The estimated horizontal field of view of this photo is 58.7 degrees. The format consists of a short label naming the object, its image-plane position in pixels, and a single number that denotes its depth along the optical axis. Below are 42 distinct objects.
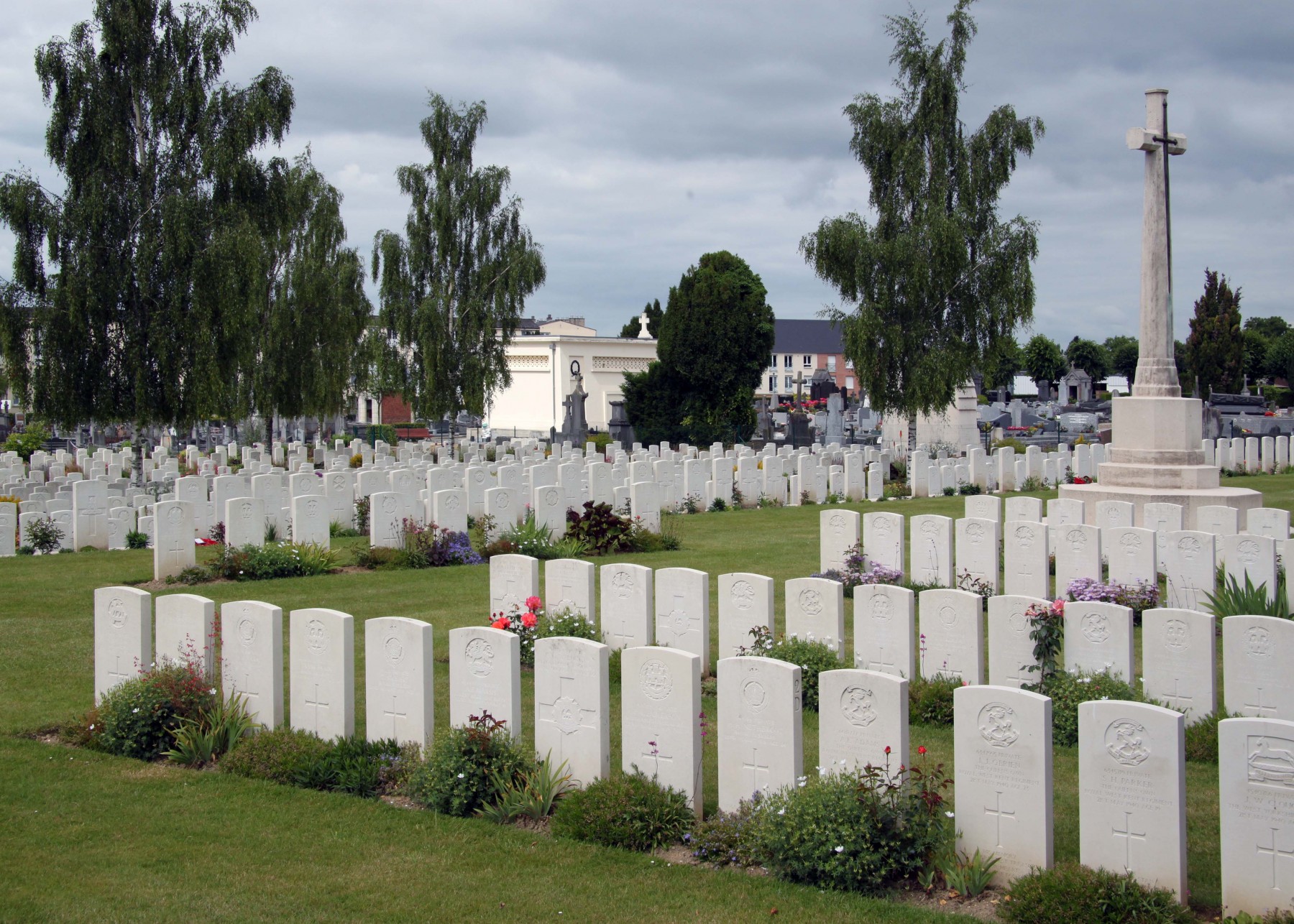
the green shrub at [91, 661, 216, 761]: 7.07
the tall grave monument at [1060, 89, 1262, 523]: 14.46
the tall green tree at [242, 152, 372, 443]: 34.34
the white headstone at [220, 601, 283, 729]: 7.09
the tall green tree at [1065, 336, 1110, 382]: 94.00
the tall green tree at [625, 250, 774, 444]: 46.91
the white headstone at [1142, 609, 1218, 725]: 7.04
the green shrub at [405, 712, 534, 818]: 6.07
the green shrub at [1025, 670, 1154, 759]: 7.10
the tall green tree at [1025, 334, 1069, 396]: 89.75
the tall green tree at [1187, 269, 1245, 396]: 60.03
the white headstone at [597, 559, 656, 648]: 8.82
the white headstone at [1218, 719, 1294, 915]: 4.47
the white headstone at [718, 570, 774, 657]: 8.36
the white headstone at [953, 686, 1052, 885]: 4.98
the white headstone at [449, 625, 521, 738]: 6.33
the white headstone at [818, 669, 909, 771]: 5.32
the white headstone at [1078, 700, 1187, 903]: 4.67
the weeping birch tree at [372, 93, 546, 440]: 31.30
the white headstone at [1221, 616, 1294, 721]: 6.57
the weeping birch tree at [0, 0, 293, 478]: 21.16
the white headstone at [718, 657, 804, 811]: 5.54
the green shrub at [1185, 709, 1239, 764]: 6.78
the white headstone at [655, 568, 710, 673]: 8.61
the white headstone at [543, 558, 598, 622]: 9.26
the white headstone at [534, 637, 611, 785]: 6.05
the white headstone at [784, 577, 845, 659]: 8.27
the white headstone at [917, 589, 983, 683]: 7.85
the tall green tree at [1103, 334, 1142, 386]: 102.69
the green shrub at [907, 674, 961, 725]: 7.52
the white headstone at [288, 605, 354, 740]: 6.89
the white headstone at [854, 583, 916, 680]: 7.89
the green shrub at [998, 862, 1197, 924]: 4.56
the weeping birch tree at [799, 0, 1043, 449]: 26.66
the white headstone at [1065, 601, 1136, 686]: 7.45
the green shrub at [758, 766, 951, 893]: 5.02
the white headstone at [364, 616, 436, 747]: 6.58
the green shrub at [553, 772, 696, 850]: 5.61
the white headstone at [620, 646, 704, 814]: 5.79
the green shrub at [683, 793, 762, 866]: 5.35
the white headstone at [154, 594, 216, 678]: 7.42
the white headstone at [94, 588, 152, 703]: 7.63
